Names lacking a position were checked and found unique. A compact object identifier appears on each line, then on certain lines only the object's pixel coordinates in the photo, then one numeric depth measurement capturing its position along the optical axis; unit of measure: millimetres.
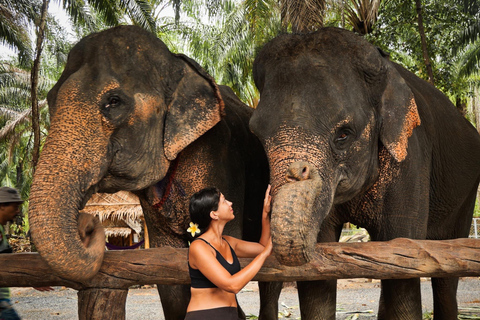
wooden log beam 3449
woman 2969
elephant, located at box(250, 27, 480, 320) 3180
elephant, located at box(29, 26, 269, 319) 3355
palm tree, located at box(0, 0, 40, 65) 15320
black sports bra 3102
